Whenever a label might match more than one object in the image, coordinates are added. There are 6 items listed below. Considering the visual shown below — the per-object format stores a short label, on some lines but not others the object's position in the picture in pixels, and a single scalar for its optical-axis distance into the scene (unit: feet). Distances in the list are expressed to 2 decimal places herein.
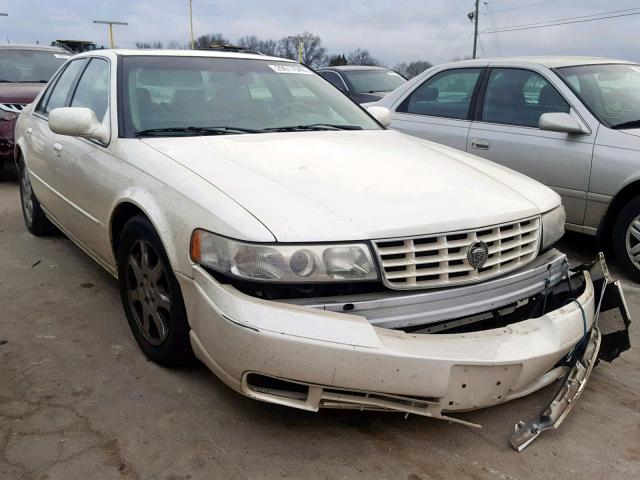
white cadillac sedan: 6.95
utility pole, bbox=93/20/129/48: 114.13
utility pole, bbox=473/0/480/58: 142.20
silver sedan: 13.64
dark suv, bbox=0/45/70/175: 24.43
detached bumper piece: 7.75
